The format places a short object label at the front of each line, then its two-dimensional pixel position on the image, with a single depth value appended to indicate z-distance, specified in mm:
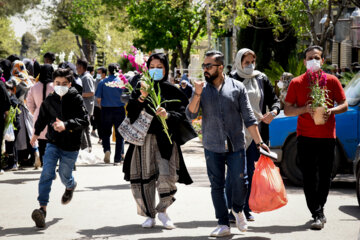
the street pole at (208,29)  24609
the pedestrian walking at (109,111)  14000
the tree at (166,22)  36562
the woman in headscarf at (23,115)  13125
